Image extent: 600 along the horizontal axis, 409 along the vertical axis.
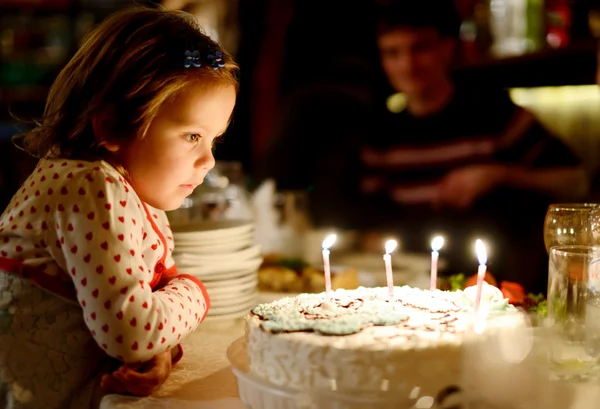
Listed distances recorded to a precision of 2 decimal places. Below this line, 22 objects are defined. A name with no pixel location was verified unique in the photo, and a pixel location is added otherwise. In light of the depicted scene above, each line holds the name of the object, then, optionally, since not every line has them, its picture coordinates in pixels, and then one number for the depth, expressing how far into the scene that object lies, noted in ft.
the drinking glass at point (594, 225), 4.79
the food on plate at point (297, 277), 7.18
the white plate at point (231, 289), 6.37
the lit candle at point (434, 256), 4.87
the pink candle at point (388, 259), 4.79
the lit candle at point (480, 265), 4.20
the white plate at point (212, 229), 6.31
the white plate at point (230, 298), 6.38
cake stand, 3.64
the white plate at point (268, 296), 7.01
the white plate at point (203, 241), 6.29
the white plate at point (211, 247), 6.29
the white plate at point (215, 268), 6.21
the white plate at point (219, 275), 6.21
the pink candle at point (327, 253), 4.93
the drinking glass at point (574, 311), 3.95
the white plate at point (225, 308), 6.36
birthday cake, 3.75
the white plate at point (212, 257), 6.22
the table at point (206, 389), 3.62
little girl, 4.14
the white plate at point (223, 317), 6.35
